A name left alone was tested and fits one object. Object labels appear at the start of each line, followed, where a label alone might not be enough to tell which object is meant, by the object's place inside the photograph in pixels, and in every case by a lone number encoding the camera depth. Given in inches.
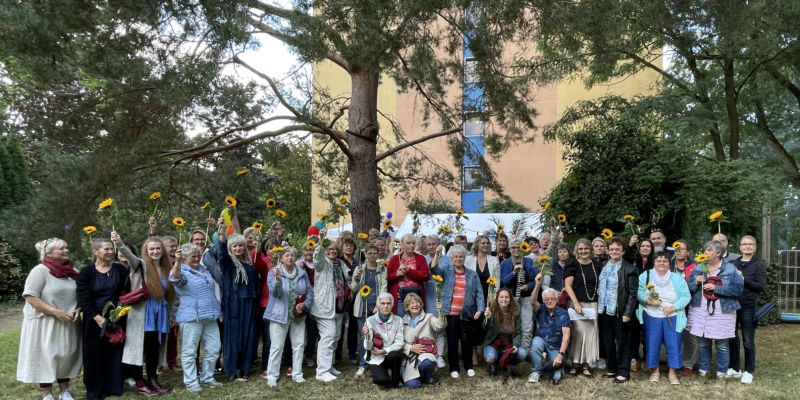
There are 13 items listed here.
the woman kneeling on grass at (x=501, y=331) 240.8
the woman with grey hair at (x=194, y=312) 218.7
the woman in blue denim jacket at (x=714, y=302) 228.5
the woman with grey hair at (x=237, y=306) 235.8
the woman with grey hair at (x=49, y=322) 197.7
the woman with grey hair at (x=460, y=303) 247.0
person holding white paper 241.0
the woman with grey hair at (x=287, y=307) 231.6
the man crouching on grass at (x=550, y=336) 235.3
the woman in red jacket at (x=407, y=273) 245.8
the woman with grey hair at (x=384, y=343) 228.1
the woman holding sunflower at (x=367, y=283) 253.9
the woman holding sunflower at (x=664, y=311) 230.8
